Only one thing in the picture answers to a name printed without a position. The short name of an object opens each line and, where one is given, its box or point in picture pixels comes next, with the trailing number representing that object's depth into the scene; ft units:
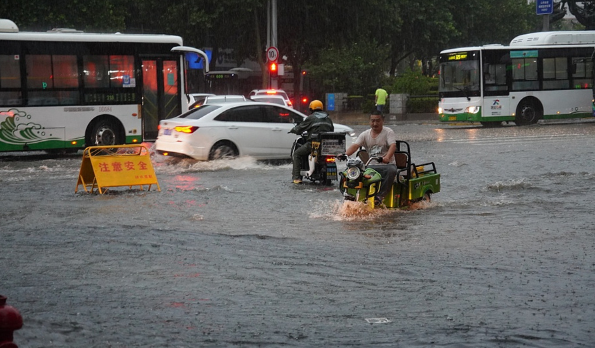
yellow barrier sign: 51.65
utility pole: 140.75
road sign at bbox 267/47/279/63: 129.78
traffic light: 133.18
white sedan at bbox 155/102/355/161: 65.05
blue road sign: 132.67
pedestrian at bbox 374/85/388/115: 128.01
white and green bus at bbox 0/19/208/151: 74.90
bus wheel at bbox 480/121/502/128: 119.34
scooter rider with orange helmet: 55.72
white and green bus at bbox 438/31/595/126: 114.32
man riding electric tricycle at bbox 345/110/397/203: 42.09
